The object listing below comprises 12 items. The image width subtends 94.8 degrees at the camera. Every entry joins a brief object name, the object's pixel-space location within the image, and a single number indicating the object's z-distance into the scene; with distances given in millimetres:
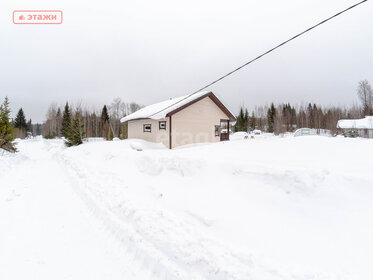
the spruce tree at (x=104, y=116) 51906
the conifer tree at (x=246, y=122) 58562
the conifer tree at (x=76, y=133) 22859
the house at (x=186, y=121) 16422
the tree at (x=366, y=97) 45188
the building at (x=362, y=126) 34206
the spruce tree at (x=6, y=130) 14969
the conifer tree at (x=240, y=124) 56541
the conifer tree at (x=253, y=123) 62900
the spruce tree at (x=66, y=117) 40581
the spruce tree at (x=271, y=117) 54734
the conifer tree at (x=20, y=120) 54656
